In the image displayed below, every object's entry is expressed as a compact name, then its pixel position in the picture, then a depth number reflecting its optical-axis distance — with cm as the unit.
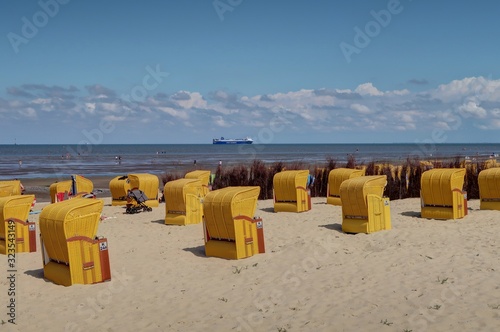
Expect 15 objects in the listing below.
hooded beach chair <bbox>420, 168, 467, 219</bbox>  1404
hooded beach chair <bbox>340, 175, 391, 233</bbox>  1242
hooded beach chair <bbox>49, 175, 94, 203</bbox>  1968
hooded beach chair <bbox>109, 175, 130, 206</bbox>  2017
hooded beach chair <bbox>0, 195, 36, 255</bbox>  1200
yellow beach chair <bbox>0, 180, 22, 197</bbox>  1848
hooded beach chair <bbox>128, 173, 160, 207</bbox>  1945
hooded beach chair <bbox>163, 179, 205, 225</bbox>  1523
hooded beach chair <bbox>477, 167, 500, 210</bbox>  1512
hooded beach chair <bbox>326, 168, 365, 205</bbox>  1794
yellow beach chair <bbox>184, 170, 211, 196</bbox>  1995
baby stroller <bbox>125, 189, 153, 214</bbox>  1821
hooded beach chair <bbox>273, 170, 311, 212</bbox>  1678
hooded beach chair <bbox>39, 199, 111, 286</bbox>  917
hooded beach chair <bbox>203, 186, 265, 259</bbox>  1074
